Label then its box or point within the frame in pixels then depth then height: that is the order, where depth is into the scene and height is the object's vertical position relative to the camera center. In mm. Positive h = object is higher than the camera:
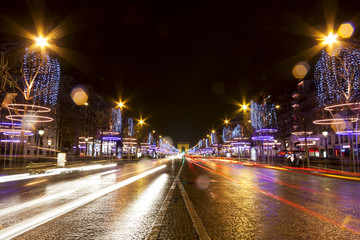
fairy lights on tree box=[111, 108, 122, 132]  60409 +7213
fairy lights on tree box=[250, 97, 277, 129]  66250 +9038
